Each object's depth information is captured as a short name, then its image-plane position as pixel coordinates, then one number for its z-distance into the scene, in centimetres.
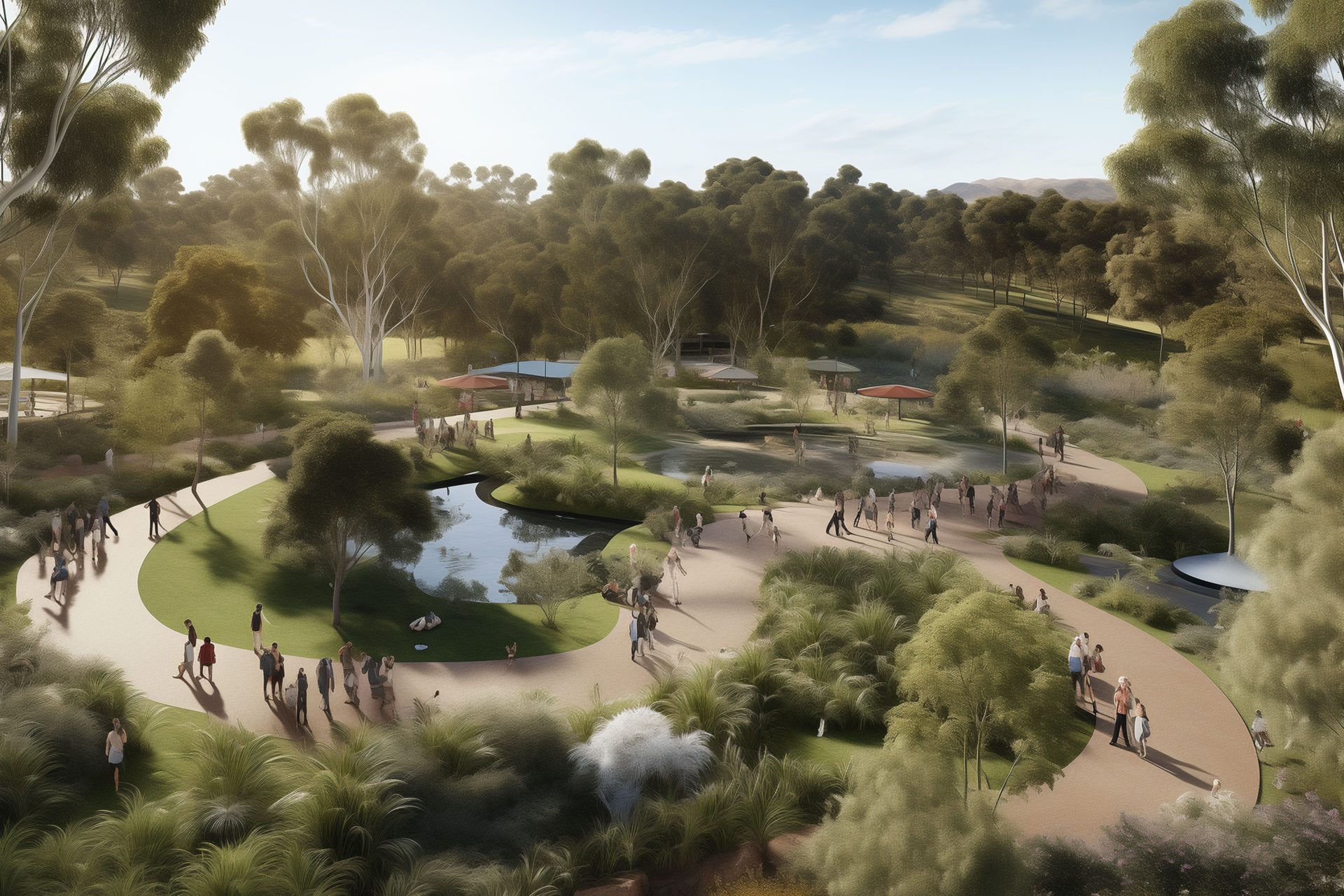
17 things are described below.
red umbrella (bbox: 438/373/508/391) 4284
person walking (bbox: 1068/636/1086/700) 1567
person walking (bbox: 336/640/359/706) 1520
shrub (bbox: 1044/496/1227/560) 2514
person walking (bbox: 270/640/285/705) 1514
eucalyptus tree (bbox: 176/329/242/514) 2900
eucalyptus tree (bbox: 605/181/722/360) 5406
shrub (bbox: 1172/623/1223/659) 1745
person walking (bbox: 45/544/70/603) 1908
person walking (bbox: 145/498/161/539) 2386
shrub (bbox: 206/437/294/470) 3444
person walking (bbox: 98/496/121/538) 2330
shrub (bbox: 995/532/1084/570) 2344
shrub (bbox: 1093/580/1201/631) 1925
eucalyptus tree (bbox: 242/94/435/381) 4381
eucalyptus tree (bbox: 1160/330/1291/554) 2316
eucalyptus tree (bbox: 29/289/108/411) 4272
